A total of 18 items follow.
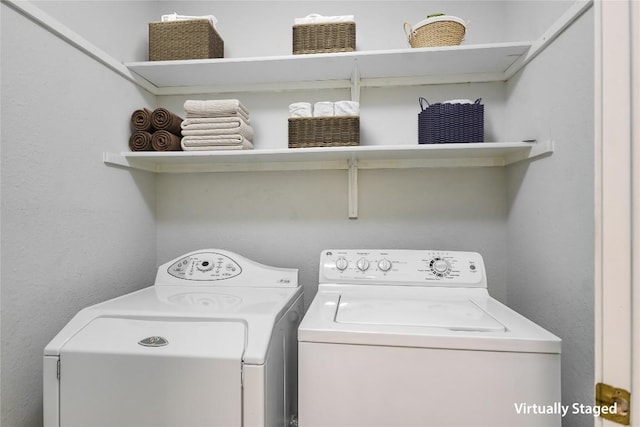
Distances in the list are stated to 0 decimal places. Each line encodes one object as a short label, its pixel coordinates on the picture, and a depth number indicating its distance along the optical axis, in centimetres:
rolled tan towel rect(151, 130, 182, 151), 156
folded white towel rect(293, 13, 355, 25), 151
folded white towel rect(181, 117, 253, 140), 153
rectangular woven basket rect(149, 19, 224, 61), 156
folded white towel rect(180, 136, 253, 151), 153
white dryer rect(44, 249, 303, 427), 93
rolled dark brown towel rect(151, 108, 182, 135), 157
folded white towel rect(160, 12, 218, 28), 159
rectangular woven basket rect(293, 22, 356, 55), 150
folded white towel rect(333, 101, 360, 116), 149
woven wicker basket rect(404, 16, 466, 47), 143
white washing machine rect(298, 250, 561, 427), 86
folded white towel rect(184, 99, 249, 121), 151
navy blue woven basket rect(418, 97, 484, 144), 143
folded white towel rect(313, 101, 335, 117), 149
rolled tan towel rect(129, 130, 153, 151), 158
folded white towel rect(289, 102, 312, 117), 150
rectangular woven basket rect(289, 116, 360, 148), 147
